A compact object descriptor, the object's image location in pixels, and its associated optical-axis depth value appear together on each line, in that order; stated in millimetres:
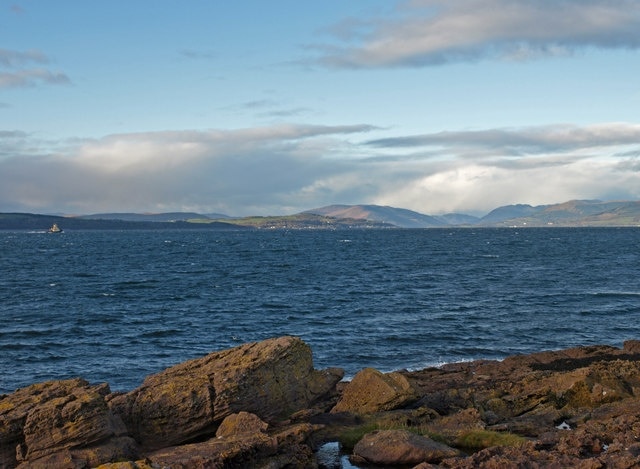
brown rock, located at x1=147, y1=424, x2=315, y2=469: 16250
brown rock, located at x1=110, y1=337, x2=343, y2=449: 19562
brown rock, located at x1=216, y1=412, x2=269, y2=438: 18359
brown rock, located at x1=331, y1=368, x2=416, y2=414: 23969
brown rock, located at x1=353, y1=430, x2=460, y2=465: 17844
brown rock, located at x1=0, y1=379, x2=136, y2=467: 17094
